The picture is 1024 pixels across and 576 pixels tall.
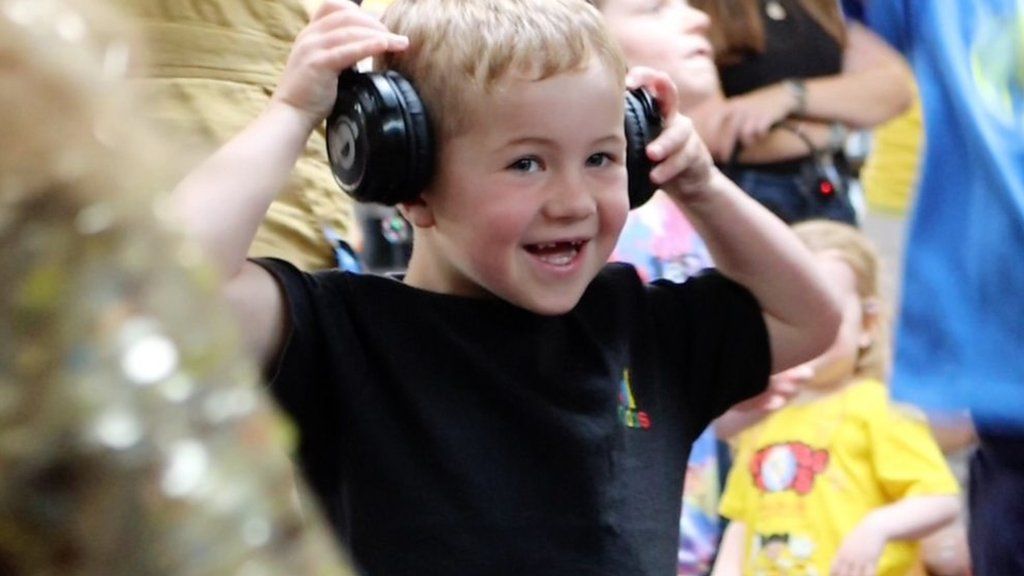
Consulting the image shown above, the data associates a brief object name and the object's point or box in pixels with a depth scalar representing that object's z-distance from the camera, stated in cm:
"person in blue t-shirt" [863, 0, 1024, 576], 302
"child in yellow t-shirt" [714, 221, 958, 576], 380
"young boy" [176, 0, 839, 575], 291
